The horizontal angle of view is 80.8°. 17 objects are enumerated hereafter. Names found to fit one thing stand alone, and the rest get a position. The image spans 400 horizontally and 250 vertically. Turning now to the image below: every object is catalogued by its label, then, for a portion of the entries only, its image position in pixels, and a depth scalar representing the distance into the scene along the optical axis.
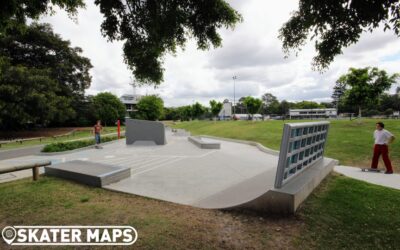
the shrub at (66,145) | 12.94
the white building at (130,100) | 104.25
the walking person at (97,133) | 15.27
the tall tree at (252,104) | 35.25
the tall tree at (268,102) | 100.25
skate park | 4.09
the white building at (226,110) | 60.72
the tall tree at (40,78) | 24.23
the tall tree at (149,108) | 60.10
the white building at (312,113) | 64.81
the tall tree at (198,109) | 72.50
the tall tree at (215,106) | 57.72
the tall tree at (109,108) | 50.28
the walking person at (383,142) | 7.24
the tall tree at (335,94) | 94.18
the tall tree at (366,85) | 18.05
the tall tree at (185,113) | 80.78
